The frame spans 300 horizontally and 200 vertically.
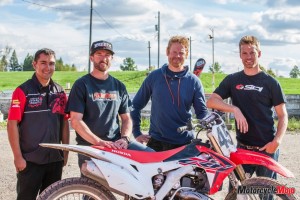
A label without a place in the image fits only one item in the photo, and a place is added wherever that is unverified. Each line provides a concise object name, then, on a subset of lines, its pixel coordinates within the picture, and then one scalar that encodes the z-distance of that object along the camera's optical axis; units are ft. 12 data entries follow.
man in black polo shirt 15.08
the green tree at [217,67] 386.09
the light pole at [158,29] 177.17
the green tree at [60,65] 391.65
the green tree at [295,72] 454.40
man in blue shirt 16.84
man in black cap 14.74
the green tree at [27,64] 391.04
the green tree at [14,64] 428.97
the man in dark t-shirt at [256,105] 15.83
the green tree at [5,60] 367.66
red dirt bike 13.42
